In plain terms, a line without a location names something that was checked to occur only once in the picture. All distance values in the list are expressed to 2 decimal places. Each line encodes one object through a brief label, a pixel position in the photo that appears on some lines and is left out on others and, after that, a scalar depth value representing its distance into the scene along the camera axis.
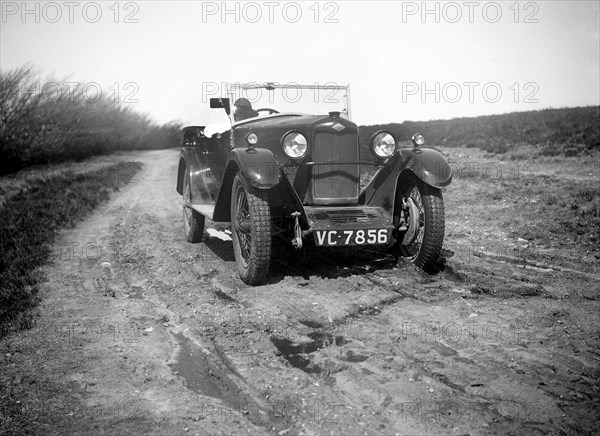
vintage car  4.42
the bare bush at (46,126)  18.92
